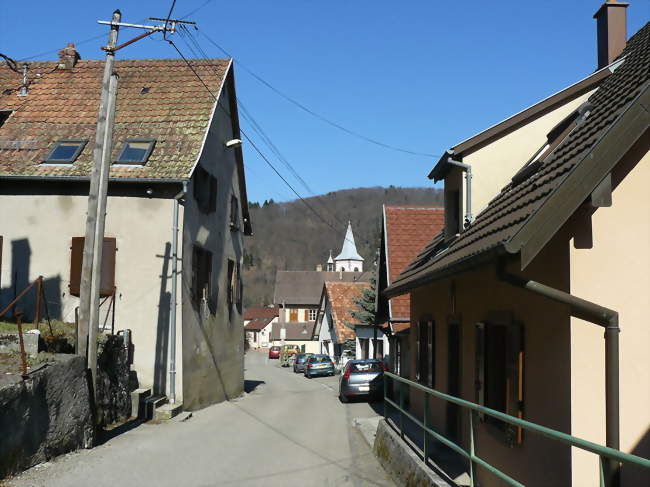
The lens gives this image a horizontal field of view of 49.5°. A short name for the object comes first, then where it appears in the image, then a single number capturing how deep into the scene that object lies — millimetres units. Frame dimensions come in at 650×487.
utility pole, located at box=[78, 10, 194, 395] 12398
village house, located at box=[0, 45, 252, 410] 17859
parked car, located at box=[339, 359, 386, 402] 22938
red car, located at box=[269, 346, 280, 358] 79188
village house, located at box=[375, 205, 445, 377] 23875
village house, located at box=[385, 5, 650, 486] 5887
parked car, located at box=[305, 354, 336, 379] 41969
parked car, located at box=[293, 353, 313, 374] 50031
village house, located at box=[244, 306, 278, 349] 111875
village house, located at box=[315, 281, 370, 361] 47794
